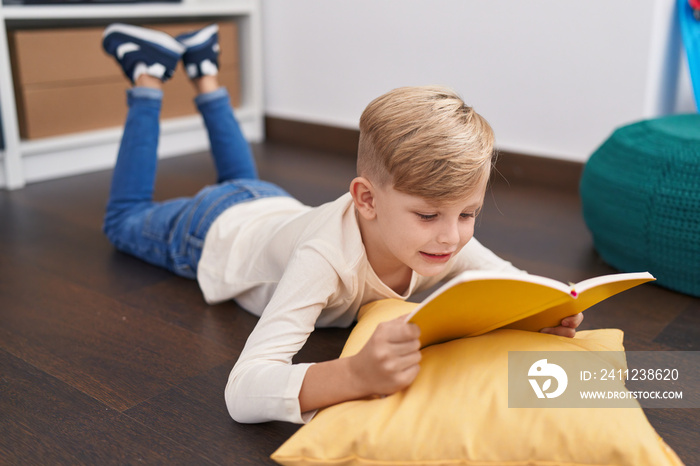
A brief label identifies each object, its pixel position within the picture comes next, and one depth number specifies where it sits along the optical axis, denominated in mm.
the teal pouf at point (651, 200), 1274
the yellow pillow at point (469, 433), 696
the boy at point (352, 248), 787
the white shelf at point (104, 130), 1966
